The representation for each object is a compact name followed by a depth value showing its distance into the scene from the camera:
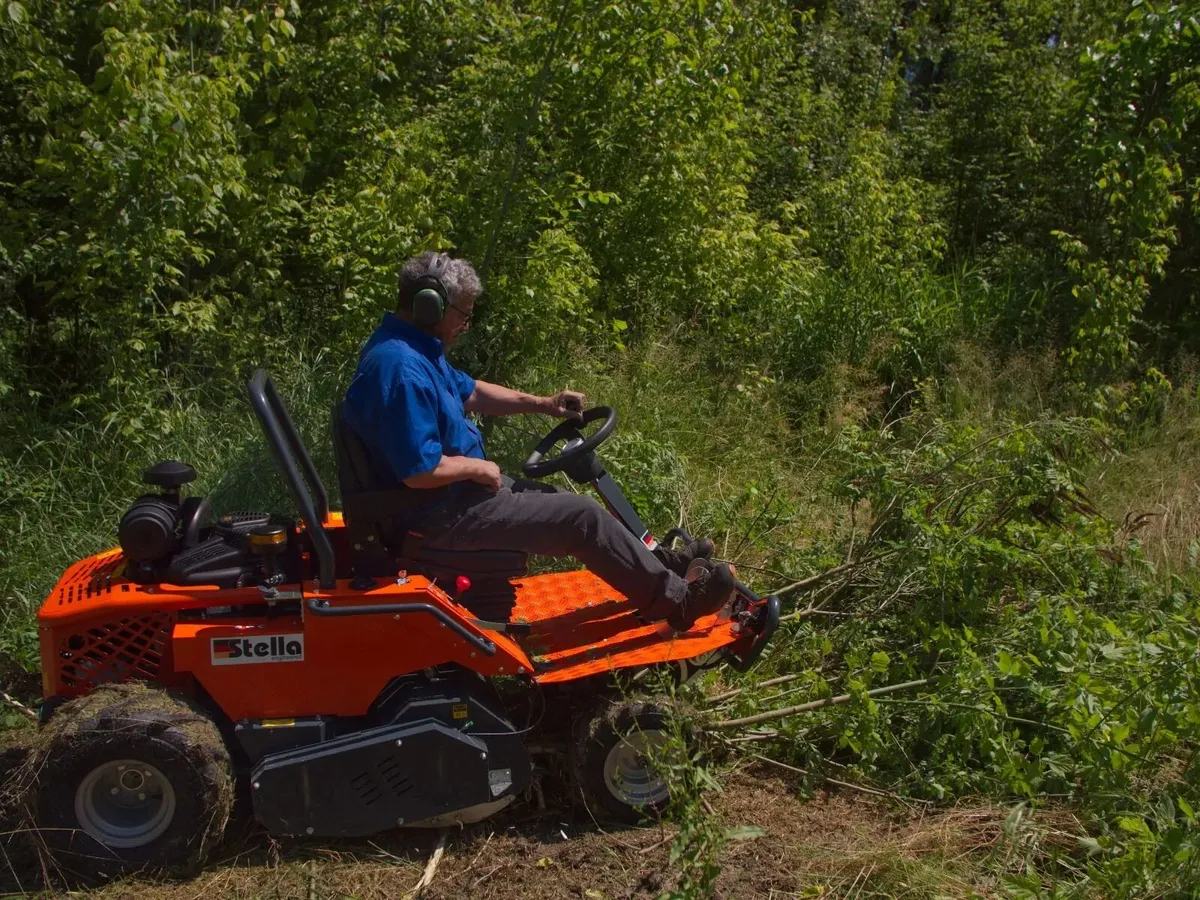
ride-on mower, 3.47
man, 3.71
